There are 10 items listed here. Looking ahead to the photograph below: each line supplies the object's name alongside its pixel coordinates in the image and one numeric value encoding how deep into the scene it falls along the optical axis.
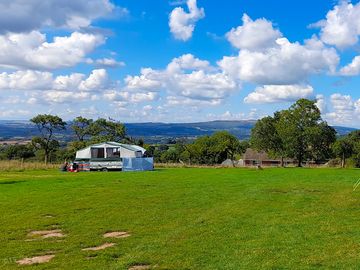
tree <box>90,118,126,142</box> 87.75
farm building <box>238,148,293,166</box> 111.12
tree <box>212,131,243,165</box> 90.06
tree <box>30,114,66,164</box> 78.00
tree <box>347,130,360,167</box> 74.75
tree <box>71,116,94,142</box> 87.44
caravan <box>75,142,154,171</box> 56.38
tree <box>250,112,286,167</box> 73.25
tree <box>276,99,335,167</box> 69.38
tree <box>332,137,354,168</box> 70.97
